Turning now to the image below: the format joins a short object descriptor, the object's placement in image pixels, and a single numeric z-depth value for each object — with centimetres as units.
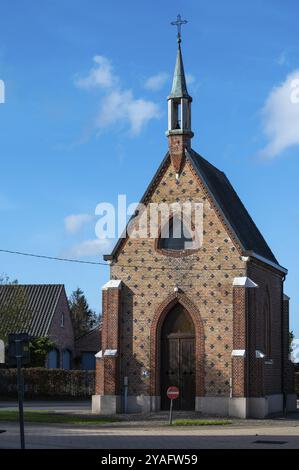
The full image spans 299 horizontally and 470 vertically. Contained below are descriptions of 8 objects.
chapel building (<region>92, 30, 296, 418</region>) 3400
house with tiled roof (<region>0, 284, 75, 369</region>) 5750
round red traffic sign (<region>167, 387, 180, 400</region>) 3042
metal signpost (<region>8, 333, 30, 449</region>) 2030
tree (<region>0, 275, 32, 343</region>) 5609
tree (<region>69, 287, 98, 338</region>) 8412
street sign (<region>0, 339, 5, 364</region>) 5420
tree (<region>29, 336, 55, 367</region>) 5516
